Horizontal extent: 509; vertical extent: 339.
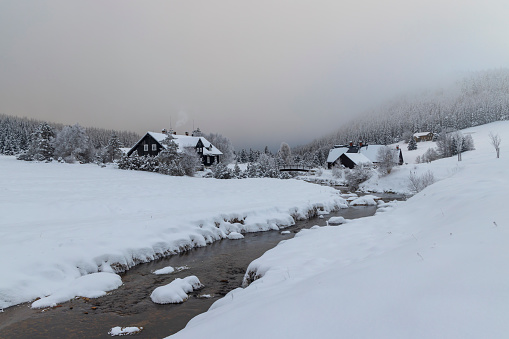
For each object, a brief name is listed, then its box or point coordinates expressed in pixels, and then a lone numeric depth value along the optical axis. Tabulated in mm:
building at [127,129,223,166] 58594
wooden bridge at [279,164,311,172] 83850
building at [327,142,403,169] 77000
